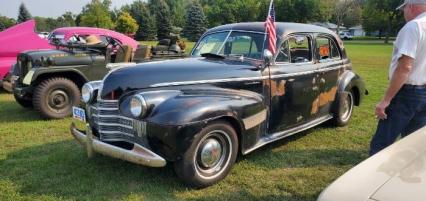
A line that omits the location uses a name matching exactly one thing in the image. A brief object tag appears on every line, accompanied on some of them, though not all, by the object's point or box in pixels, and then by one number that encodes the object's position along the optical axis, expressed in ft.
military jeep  23.59
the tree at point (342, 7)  217.36
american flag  16.05
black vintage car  12.68
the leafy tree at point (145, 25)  170.30
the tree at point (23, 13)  188.34
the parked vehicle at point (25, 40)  31.71
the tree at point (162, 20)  170.62
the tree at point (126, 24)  153.38
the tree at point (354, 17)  245.24
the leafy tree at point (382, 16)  182.60
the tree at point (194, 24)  164.45
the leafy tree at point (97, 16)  141.69
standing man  10.92
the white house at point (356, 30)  292.20
